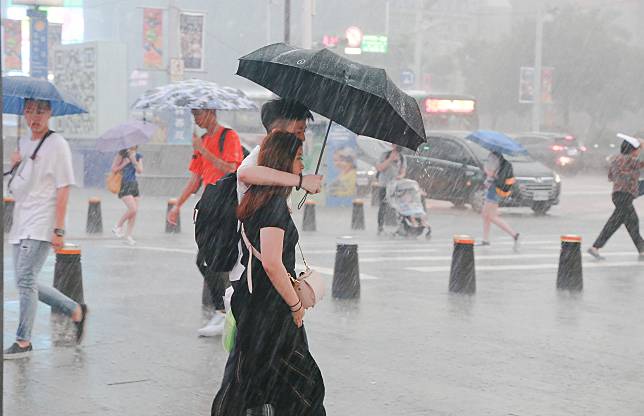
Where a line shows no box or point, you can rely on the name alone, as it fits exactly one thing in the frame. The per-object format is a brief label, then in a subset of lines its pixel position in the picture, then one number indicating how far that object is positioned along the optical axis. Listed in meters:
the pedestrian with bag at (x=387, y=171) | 18.62
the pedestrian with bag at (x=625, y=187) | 14.19
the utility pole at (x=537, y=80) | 47.25
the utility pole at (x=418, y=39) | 51.38
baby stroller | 18.45
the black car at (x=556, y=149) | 40.66
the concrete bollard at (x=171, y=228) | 18.00
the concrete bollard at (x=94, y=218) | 17.72
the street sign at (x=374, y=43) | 47.12
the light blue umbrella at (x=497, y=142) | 16.56
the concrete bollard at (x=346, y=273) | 10.90
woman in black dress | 4.60
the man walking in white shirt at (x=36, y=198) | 7.40
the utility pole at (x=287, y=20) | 17.51
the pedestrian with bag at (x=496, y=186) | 16.17
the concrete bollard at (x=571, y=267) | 11.95
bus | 36.28
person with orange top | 8.49
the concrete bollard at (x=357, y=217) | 19.95
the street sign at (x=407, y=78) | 47.44
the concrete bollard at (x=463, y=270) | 11.48
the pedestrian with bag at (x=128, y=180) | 16.41
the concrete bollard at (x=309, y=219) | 19.25
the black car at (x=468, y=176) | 23.62
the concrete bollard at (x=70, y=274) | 9.30
